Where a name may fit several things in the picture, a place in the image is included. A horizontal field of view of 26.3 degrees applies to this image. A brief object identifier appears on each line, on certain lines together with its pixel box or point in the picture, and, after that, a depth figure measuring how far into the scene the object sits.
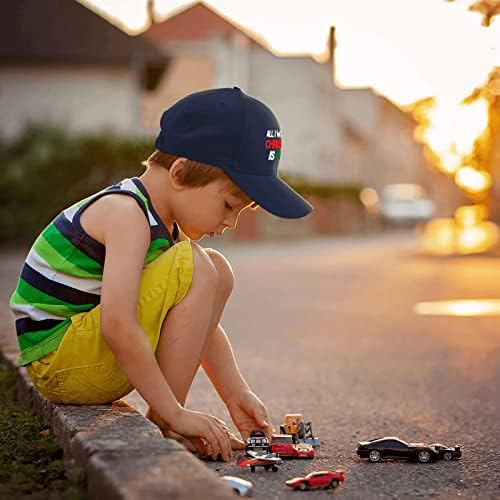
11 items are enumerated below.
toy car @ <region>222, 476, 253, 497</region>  2.72
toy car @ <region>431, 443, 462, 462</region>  3.38
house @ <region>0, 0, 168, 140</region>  29.92
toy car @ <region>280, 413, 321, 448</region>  3.57
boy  3.00
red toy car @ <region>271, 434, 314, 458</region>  3.38
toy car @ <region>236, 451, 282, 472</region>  3.13
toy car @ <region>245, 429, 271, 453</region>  3.34
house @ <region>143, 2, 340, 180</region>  39.69
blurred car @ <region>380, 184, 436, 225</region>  40.16
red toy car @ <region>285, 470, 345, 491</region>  2.90
